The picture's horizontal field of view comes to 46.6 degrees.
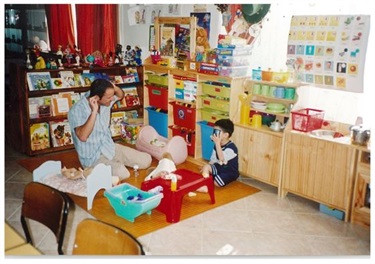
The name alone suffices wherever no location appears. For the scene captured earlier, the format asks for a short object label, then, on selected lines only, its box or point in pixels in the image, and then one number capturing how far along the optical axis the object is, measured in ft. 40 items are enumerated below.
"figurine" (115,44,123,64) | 13.50
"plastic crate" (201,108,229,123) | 11.53
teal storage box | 8.41
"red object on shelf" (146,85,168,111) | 13.08
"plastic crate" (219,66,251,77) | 11.02
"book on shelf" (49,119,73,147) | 12.73
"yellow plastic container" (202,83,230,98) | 11.25
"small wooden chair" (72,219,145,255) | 4.47
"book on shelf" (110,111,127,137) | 13.80
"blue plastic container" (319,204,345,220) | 8.99
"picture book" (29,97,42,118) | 12.24
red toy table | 8.65
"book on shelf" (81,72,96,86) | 13.01
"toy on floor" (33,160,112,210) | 9.14
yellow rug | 8.54
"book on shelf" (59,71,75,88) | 12.68
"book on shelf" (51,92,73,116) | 12.62
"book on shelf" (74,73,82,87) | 12.90
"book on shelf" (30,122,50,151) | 12.41
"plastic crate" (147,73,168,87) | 12.97
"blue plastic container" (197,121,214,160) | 11.76
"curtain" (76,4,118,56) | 12.63
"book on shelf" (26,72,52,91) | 12.09
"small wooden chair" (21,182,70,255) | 5.23
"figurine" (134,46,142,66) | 13.70
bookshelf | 12.12
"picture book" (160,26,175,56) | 12.60
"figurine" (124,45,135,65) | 13.69
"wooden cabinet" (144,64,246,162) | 11.12
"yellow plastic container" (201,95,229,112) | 11.35
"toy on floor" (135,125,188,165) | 11.89
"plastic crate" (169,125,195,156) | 12.39
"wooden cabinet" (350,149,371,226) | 8.43
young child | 10.50
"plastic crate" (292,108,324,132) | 9.46
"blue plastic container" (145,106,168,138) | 13.11
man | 10.04
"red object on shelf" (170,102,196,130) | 12.28
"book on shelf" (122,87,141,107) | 13.89
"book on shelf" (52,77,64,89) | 12.56
